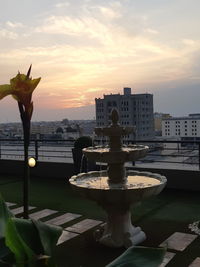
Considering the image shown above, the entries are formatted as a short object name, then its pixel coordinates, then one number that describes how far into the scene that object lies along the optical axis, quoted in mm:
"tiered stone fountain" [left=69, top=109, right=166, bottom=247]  3645
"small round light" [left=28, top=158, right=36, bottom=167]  7090
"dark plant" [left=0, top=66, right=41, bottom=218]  1474
